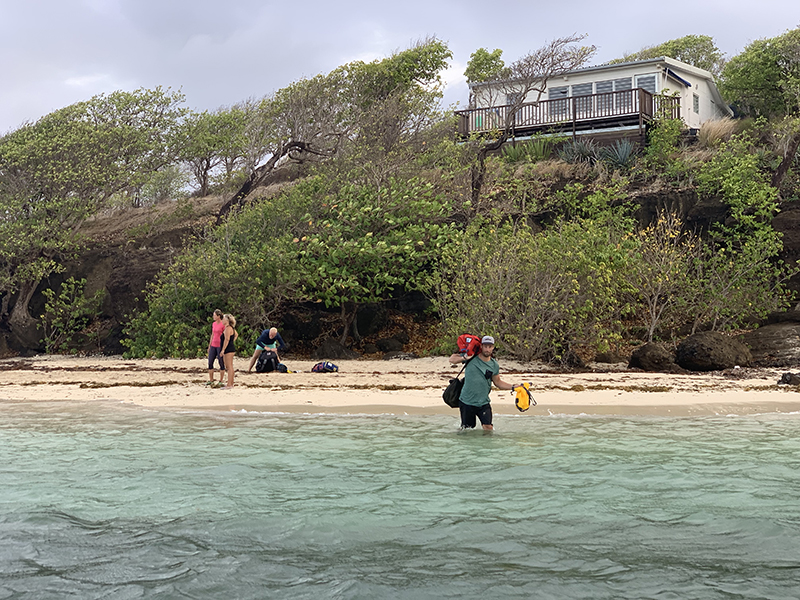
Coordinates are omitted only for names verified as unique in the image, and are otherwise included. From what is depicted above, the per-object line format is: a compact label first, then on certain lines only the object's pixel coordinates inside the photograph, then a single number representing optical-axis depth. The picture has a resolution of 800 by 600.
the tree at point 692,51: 49.88
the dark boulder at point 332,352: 22.03
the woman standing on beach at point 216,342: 15.48
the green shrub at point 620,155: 27.88
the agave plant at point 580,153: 28.95
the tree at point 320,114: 29.27
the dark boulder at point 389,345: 22.58
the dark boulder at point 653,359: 17.34
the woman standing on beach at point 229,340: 14.88
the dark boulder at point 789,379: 14.37
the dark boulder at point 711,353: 17.17
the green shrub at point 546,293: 18.42
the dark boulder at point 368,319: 24.28
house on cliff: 31.80
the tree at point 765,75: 36.47
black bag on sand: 18.00
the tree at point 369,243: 22.14
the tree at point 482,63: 39.58
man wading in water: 9.80
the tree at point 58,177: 27.61
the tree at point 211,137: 32.19
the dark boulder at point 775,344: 17.75
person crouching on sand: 17.80
